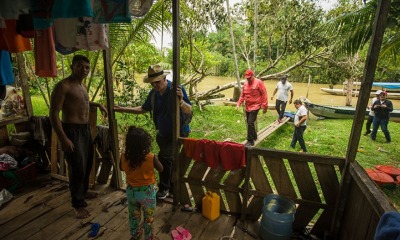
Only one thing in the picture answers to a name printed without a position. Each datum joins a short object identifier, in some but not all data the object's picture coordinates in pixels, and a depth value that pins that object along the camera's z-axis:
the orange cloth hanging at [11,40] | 2.37
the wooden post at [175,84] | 2.73
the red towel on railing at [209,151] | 2.96
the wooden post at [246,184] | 2.89
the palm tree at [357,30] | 5.51
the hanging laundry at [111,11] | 2.41
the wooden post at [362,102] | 2.03
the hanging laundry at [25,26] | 2.33
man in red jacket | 6.76
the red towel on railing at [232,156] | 2.88
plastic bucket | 2.66
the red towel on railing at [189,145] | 3.08
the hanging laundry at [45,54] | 2.71
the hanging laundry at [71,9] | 1.74
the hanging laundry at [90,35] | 2.78
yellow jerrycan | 3.06
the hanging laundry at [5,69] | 2.45
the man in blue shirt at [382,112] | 7.86
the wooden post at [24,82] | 3.68
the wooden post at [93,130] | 3.54
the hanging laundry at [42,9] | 2.11
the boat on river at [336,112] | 11.67
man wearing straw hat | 3.09
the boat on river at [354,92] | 20.23
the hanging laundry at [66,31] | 2.79
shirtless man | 2.78
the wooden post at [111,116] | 3.35
